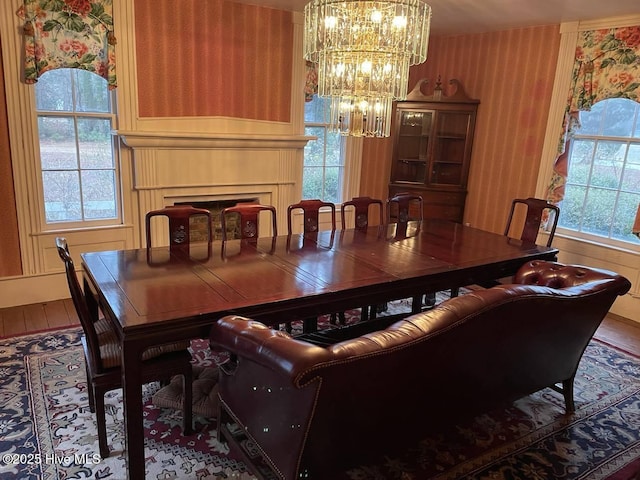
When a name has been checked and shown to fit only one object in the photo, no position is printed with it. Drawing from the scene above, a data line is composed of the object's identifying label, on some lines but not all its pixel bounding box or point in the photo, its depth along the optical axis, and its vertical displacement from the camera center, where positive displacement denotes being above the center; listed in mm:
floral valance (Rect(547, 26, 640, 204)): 3998 +657
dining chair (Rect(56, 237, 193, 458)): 2070 -1060
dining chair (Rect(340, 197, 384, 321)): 3865 -594
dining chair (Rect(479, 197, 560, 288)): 3775 -576
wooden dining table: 1967 -742
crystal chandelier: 2732 +500
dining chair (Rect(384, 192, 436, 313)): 4047 -628
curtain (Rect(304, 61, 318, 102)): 4789 +523
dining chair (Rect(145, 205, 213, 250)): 3035 -610
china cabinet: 5141 -78
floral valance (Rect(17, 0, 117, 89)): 3475 +630
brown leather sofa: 1562 -878
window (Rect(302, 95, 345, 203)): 5199 -268
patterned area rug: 2170 -1504
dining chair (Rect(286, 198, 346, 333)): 3676 -641
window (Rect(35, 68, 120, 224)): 3775 -205
